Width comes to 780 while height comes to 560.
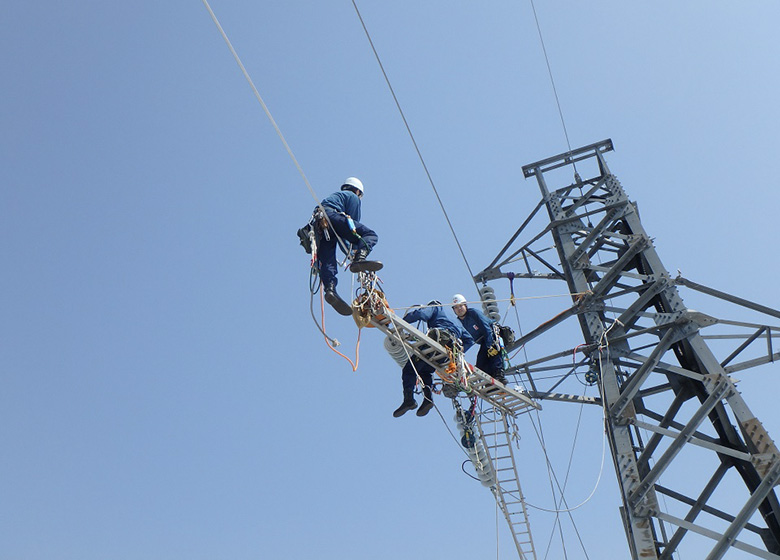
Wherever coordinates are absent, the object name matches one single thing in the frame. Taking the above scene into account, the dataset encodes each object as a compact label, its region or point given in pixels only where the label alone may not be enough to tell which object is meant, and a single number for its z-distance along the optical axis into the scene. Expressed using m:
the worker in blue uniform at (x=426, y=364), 10.05
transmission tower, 8.62
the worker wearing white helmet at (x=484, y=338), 11.15
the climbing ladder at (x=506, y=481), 10.55
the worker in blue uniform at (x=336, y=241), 8.39
